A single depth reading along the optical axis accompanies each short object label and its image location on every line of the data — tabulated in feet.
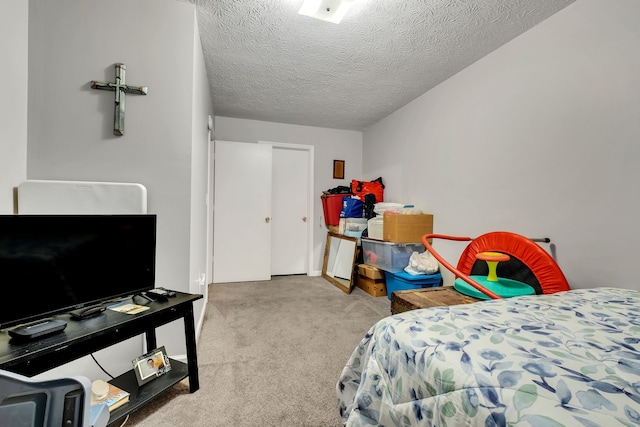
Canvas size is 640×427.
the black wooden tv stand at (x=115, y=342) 3.02
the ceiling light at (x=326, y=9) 5.49
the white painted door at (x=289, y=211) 13.52
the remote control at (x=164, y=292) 4.83
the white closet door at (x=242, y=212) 12.12
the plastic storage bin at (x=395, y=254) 9.87
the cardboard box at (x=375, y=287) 10.48
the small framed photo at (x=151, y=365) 4.55
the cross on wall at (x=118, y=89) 5.14
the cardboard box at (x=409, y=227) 9.55
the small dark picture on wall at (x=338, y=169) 14.11
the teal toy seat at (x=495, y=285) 5.38
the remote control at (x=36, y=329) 3.17
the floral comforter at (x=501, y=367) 1.73
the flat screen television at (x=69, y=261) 3.33
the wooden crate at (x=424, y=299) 5.41
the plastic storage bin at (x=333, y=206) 12.92
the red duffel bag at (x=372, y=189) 12.51
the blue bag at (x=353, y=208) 12.21
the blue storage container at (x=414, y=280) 9.11
